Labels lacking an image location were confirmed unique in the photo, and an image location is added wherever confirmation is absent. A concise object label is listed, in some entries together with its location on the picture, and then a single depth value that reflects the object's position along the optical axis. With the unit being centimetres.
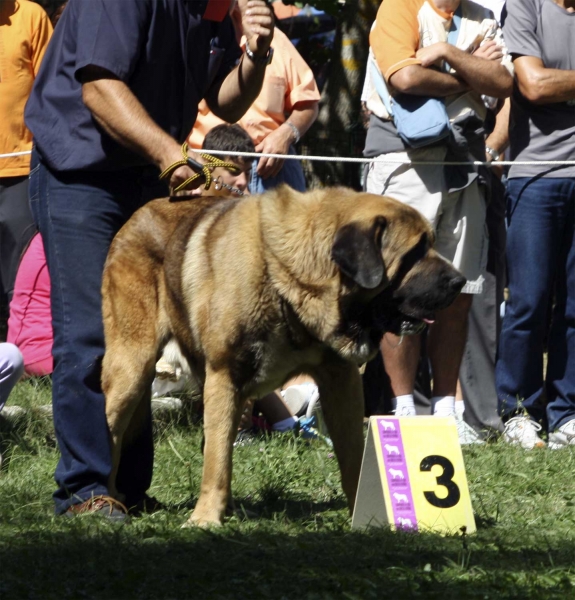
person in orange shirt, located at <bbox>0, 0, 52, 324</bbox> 1555
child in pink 1459
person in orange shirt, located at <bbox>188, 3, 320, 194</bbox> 1396
